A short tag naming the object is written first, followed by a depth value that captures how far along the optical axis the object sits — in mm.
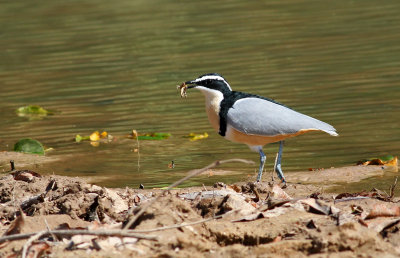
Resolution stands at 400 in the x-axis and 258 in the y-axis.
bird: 13812
